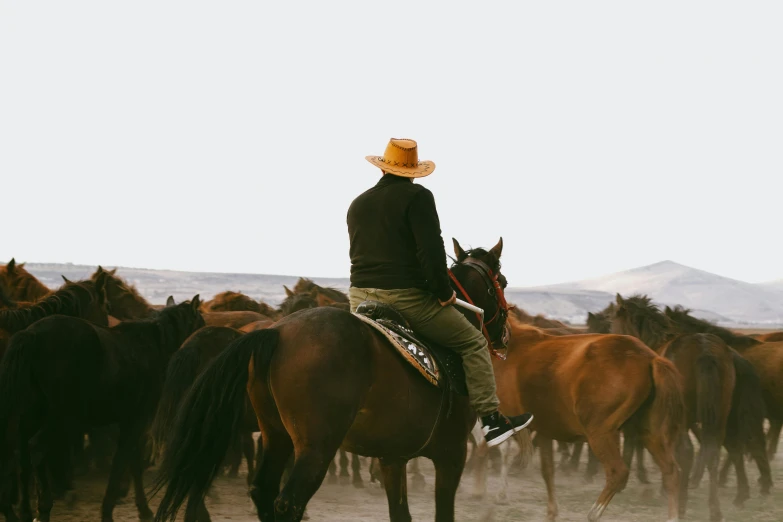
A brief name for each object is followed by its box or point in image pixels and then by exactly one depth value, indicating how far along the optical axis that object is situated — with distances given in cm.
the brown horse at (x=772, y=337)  1292
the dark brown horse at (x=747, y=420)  1066
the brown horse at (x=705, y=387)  991
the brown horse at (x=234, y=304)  1561
